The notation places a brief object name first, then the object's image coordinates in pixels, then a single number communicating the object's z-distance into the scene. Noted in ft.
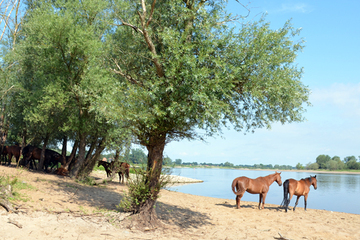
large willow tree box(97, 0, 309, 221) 27.45
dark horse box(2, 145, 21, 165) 62.64
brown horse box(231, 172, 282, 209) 46.37
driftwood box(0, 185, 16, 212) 26.84
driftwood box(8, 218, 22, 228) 24.08
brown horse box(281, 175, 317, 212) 47.37
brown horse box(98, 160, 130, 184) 65.57
